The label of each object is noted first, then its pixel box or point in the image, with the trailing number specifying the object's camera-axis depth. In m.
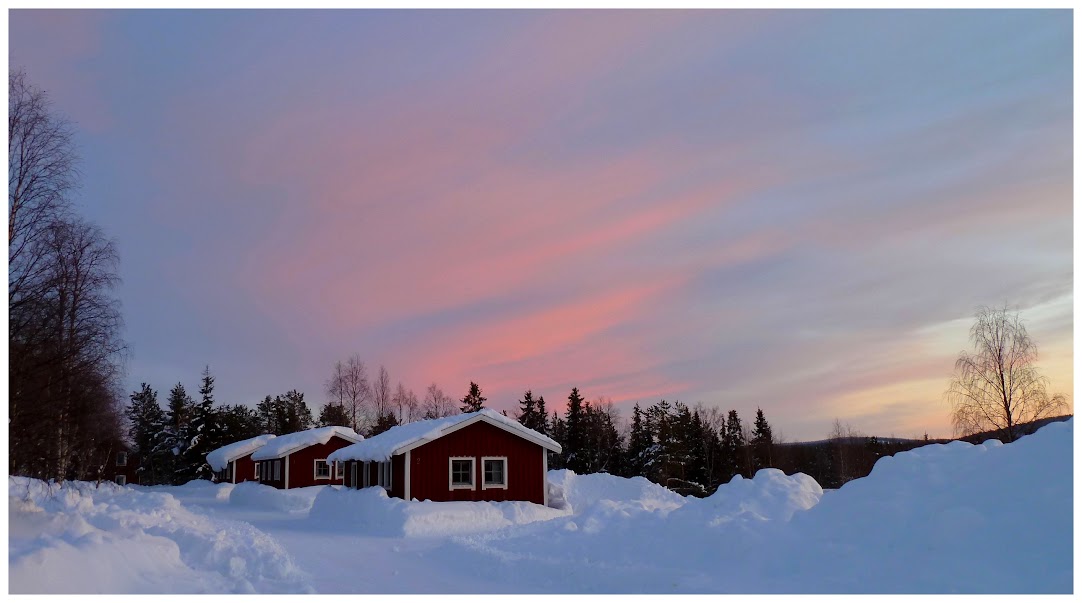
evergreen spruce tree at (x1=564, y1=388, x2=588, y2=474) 56.97
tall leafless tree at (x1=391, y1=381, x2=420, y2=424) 77.16
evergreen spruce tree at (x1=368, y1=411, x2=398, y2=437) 66.75
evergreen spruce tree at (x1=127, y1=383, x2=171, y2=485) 69.62
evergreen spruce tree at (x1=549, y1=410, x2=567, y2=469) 59.67
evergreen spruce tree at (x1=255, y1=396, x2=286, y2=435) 75.50
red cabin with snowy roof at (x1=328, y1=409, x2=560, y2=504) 25.27
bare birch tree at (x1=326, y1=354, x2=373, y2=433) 68.75
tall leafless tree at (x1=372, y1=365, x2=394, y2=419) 72.44
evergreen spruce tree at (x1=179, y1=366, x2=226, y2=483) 61.69
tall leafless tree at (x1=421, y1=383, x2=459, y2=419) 81.31
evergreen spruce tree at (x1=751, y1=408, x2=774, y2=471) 61.97
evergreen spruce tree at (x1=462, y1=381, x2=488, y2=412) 65.57
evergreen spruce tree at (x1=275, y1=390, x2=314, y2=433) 68.69
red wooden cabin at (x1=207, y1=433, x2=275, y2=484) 51.22
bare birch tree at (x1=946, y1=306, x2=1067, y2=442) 32.12
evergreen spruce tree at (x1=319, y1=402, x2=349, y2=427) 67.50
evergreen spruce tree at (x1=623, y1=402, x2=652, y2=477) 54.81
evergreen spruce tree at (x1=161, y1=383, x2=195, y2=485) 66.75
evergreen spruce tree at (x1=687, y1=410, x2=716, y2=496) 55.88
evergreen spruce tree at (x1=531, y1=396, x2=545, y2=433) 65.72
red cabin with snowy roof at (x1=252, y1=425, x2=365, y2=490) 40.50
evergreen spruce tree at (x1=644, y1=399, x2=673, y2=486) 51.69
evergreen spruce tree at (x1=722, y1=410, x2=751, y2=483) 57.81
